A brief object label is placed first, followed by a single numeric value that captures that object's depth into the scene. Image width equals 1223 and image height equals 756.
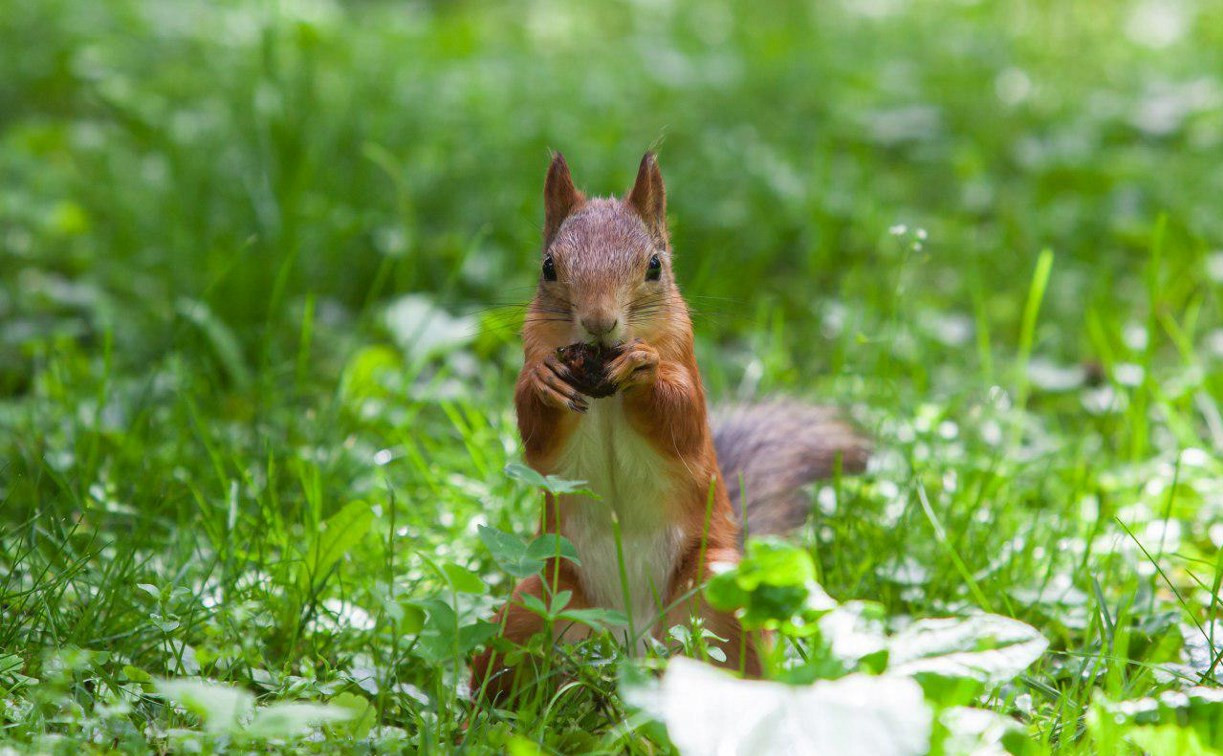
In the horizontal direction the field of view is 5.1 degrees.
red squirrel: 4.65
